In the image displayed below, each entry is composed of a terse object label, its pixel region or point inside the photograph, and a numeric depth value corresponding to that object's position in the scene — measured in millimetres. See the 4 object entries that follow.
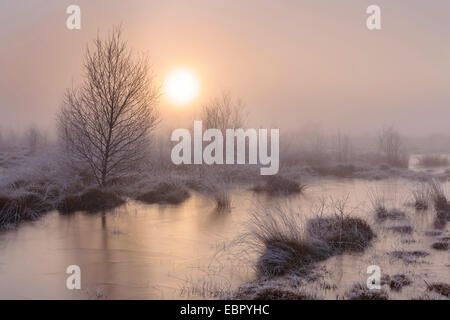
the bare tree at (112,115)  14398
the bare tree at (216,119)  22750
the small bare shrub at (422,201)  11834
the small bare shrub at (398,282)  5727
